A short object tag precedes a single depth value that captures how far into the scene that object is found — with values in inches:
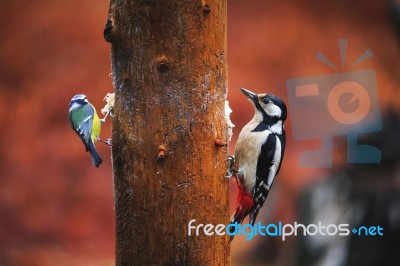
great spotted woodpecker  260.7
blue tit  239.8
